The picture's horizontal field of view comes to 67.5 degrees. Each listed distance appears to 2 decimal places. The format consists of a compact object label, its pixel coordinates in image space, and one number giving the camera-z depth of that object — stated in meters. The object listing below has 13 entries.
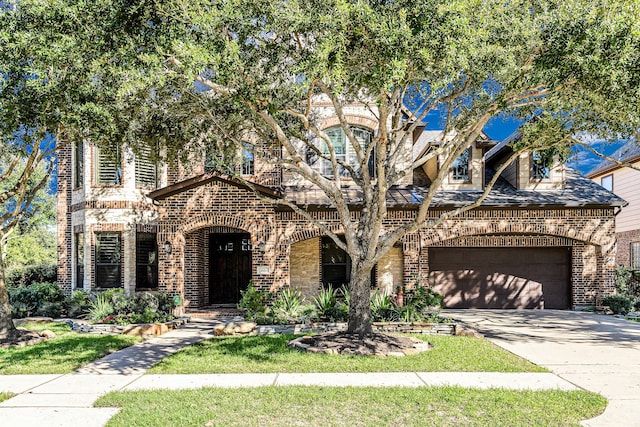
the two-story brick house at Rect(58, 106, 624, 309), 14.61
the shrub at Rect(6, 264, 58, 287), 19.70
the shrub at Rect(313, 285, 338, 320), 12.63
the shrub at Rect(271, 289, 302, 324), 12.44
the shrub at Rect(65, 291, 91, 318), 14.44
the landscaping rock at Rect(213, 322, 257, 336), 11.48
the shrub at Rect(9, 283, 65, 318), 14.57
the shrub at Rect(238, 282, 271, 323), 12.85
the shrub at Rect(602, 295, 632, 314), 14.92
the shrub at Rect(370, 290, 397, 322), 12.26
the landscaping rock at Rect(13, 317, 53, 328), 13.48
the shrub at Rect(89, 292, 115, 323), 12.74
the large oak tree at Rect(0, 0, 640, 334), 7.50
